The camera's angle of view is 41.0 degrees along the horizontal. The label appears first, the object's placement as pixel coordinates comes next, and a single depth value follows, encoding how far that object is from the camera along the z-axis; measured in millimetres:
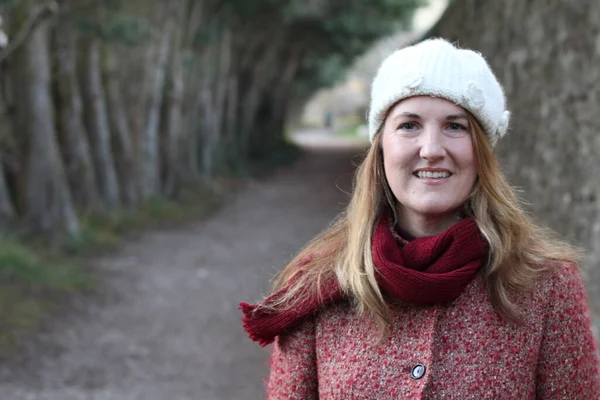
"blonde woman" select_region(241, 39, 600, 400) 1910
